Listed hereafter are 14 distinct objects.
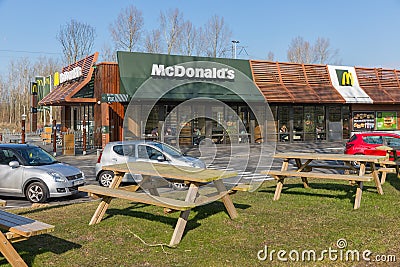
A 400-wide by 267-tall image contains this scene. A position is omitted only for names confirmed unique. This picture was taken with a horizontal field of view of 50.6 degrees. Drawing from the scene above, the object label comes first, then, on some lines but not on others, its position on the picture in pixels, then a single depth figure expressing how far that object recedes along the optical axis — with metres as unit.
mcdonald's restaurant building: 25.97
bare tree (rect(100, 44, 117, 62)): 62.61
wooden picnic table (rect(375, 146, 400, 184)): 10.61
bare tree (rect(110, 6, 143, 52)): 51.48
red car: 17.02
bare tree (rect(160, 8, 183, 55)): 52.97
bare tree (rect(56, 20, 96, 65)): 57.69
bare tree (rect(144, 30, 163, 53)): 55.46
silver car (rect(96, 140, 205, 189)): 12.41
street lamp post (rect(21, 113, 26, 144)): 22.53
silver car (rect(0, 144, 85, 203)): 10.49
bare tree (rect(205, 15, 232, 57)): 55.16
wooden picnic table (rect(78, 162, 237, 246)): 6.25
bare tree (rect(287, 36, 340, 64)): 73.06
